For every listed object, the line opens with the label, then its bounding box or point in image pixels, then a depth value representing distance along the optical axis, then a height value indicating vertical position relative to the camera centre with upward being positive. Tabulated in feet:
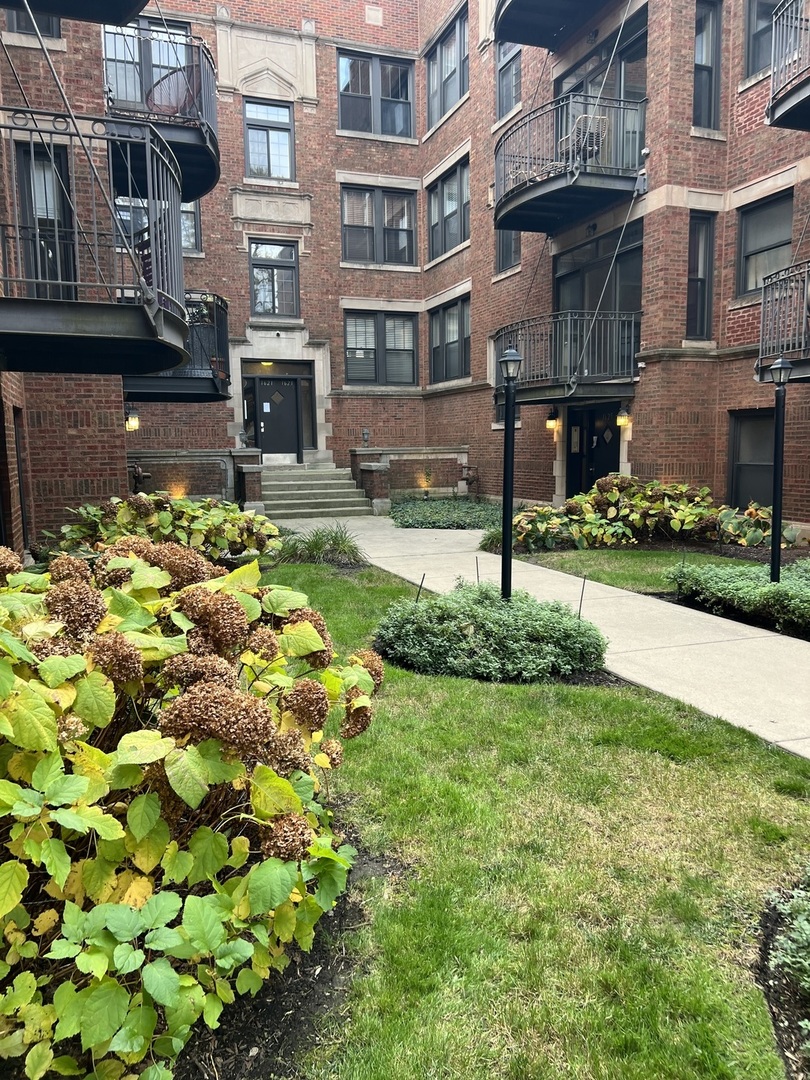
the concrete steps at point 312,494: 55.11 -3.29
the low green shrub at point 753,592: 20.54 -4.42
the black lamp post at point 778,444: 22.45 +0.04
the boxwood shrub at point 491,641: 17.15 -4.67
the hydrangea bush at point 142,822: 5.78 -3.30
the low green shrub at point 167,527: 25.61 -2.72
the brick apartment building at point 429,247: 30.22 +13.34
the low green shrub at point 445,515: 49.01 -4.54
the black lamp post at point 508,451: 19.62 -0.05
